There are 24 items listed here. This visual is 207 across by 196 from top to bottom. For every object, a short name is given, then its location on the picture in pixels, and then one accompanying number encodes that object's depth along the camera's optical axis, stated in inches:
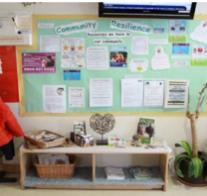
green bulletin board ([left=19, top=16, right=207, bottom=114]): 85.4
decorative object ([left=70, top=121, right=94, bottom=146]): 83.5
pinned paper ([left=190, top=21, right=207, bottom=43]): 86.0
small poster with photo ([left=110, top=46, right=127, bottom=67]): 86.8
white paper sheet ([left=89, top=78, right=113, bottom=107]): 88.3
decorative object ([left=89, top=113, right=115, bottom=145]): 87.5
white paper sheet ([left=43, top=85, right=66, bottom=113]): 88.4
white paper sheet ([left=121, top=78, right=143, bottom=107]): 88.4
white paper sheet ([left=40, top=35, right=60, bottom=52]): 85.7
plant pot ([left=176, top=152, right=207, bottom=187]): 84.4
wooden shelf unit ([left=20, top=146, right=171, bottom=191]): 81.6
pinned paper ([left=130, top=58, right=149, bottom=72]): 87.6
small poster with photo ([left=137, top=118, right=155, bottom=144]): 89.7
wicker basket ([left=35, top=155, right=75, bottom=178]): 85.3
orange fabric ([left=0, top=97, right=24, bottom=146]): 80.3
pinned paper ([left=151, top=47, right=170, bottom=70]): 87.2
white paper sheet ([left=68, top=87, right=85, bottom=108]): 88.8
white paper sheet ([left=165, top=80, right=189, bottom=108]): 88.8
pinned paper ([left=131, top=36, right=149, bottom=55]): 86.5
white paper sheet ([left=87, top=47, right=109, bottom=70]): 86.7
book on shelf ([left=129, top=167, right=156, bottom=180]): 86.3
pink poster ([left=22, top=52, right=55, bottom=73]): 86.4
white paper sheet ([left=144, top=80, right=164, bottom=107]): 88.6
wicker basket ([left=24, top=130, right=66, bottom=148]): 81.0
